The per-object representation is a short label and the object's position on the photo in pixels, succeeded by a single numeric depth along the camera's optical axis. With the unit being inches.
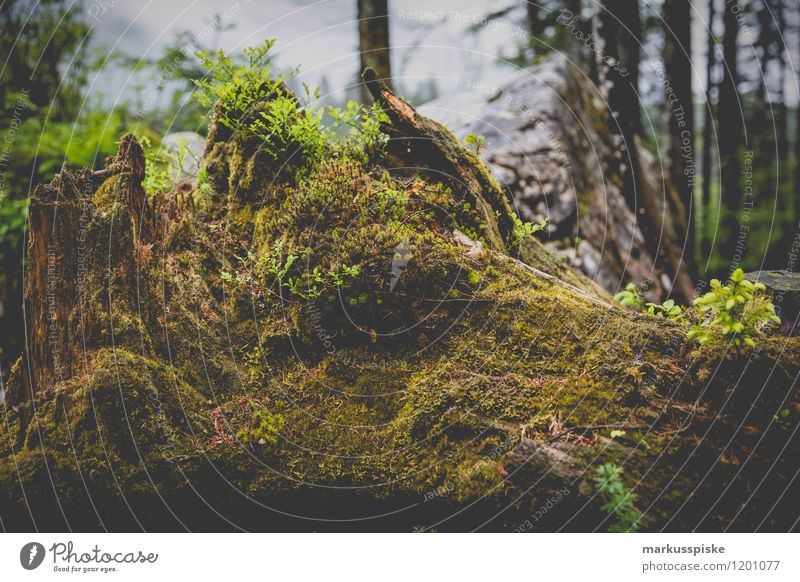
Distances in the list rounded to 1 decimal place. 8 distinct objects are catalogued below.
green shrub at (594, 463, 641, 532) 108.3
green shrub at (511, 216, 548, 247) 171.8
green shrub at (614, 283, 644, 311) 177.5
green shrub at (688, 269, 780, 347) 112.5
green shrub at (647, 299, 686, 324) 141.4
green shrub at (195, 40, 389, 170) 161.0
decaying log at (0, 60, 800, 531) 113.3
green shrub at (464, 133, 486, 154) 177.4
